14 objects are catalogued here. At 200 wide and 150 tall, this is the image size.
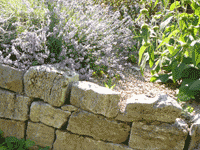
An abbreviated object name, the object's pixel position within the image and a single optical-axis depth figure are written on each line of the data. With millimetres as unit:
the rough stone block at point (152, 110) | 2090
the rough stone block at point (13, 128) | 2656
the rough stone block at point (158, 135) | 2107
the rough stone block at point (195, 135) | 2023
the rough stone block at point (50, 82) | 2324
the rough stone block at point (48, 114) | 2404
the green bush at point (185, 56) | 1791
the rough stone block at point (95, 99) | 2213
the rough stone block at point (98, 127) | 2285
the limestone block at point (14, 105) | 2529
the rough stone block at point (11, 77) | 2455
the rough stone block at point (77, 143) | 2354
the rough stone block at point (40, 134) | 2550
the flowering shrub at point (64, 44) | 2494
